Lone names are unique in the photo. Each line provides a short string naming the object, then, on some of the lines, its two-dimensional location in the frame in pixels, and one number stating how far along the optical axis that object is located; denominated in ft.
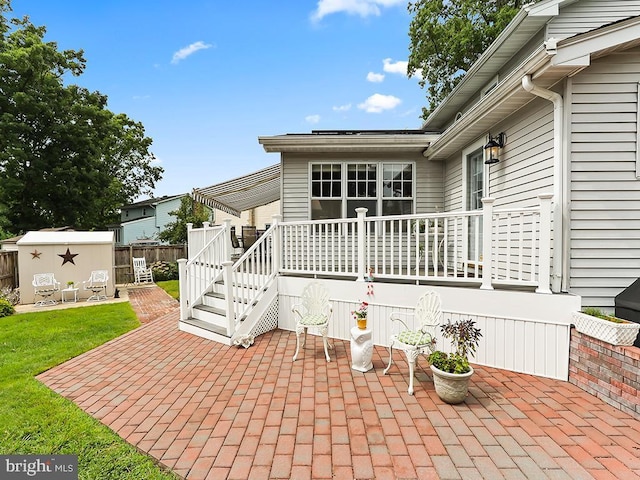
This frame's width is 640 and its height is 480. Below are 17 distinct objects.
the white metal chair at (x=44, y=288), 32.14
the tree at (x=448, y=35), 51.55
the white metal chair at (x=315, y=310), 15.38
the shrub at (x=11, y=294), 32.17
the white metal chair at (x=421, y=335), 12.06
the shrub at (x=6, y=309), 27.43
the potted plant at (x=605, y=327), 10.53
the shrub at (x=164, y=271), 49.24
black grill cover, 11.80
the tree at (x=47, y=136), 50.75
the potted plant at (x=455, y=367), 10.94
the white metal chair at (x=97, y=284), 34.83
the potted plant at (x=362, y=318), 13.88
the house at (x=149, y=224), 93.40
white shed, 33.06
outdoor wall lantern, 17.92
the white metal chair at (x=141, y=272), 45.80
